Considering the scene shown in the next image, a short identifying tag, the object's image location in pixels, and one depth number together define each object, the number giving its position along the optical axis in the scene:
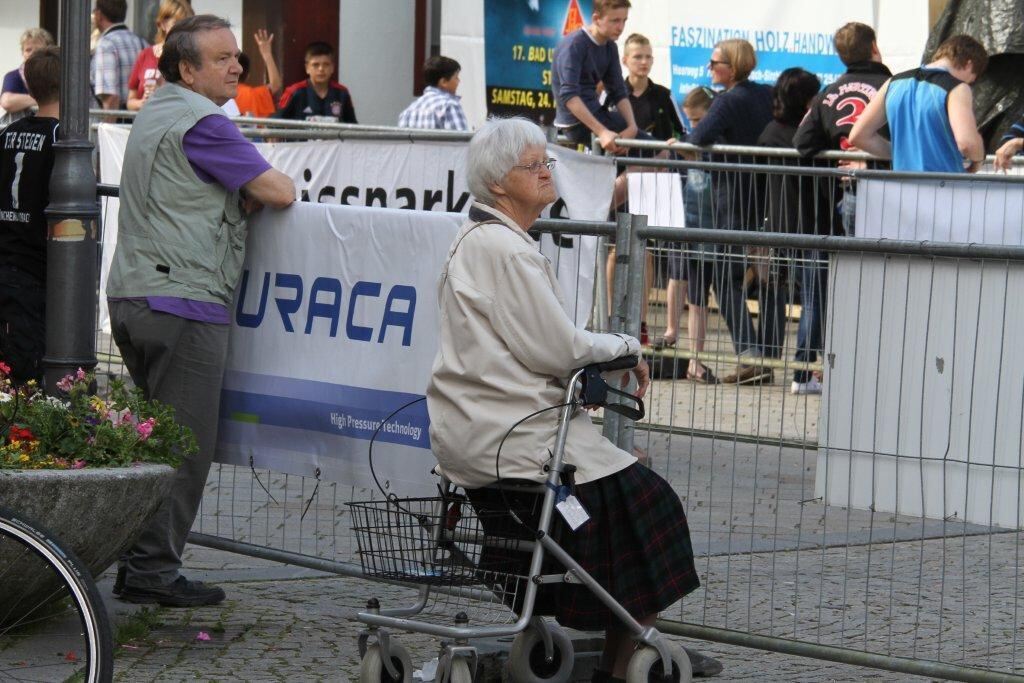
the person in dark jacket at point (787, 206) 11.64
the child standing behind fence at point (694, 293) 11.61
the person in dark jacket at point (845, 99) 17.79
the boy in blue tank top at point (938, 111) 16.31
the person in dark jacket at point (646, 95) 22.00
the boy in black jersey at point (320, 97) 23.20
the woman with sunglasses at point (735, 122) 17.85
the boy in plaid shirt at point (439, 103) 20.55
